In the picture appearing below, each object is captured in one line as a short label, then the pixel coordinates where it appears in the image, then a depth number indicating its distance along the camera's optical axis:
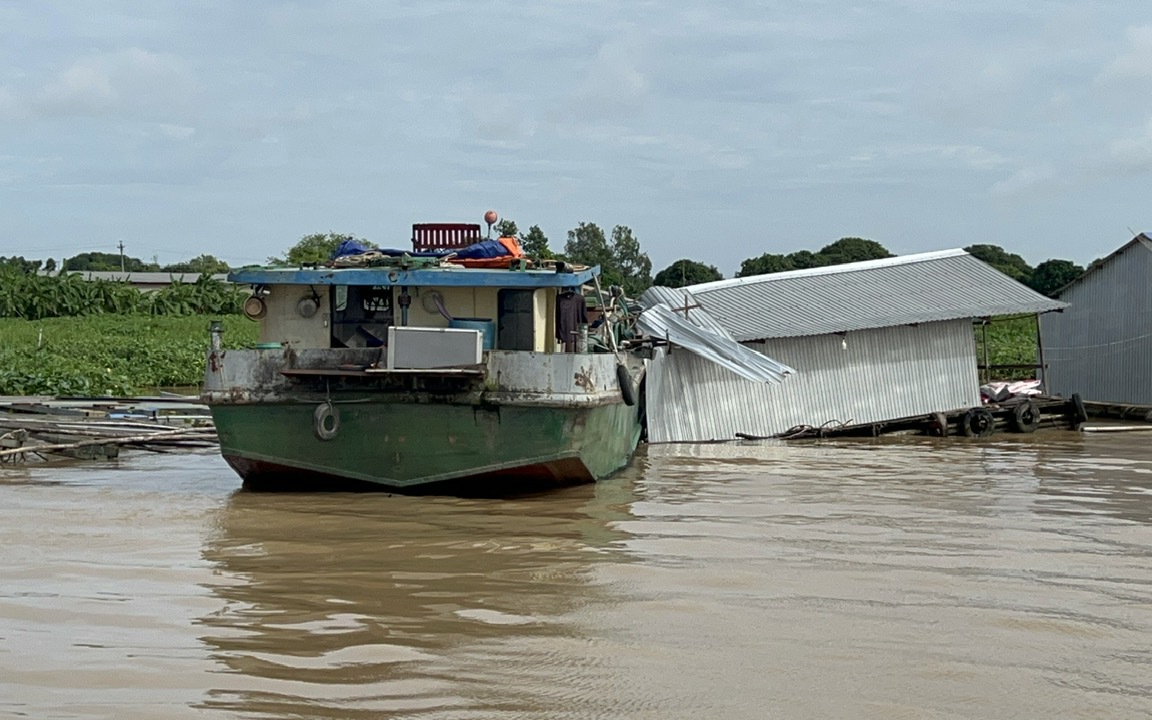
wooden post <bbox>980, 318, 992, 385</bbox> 22.04
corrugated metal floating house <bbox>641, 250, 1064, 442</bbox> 18.97
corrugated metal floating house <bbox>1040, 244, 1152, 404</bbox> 24.80
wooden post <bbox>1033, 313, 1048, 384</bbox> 23.14
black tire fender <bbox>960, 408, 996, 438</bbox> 20.58
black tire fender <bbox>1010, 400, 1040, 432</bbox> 21.23
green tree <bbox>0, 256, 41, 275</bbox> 48.47
